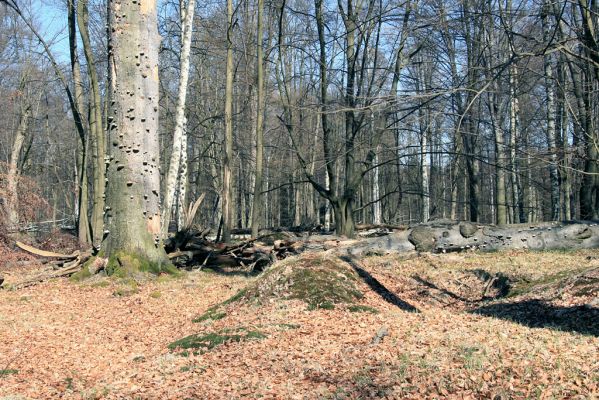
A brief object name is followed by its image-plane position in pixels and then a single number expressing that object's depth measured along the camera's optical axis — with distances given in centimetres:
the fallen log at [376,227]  1780
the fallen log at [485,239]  1409
